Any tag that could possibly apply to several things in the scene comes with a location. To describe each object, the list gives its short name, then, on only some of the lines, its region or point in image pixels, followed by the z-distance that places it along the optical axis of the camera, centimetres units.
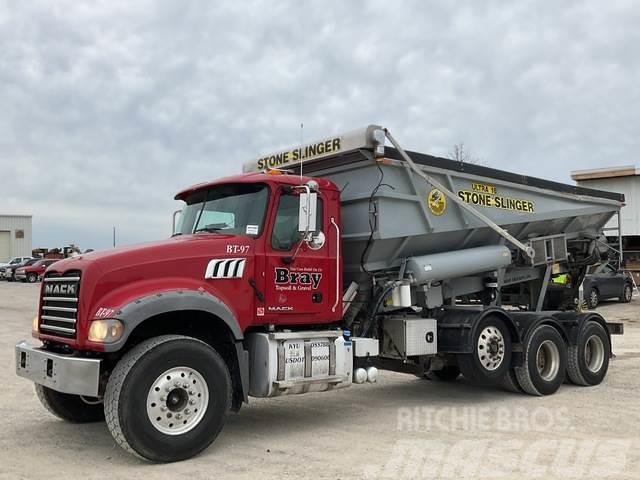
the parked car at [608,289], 2139
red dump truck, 562
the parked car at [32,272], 4062
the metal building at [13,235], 5934
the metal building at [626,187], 2812
